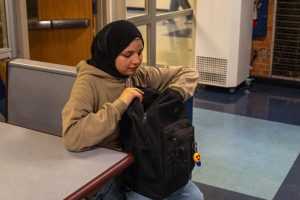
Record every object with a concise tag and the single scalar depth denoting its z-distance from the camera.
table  1.35
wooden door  3.52
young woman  1.59
